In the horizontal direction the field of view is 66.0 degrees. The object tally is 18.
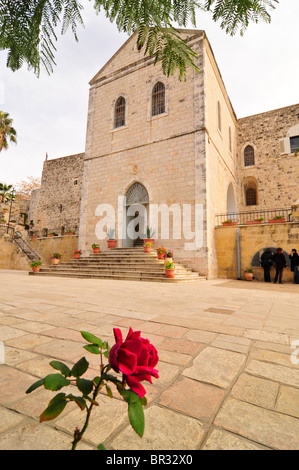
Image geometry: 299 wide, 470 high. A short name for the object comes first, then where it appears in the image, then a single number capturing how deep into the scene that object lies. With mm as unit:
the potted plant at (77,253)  12274
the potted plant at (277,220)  10078
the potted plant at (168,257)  8734
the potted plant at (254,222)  10815
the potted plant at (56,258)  12164
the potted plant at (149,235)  10750
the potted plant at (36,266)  10977
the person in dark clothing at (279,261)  8711
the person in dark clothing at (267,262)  9253
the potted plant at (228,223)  10661
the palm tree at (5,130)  22031
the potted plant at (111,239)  12016
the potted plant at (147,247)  10367
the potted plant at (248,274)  9586
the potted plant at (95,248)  11834
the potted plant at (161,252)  9594
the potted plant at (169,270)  7914
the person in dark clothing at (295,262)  8828
